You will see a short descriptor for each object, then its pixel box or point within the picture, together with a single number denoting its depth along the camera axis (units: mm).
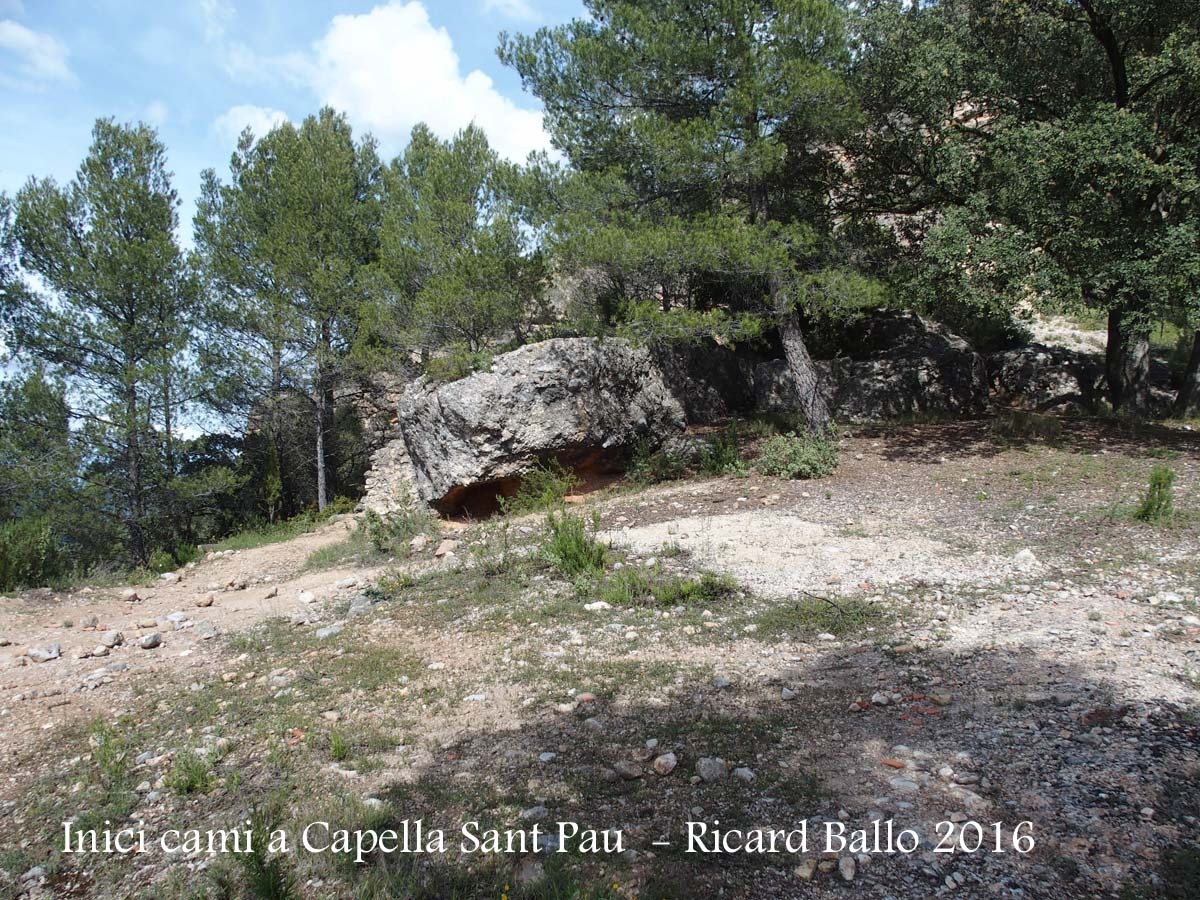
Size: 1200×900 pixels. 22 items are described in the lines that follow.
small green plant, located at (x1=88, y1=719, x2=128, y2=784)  3938
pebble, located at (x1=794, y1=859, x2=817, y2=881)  2820
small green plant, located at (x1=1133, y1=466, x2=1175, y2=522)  7020
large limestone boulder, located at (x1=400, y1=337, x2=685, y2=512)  10781
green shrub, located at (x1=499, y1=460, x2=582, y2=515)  10711
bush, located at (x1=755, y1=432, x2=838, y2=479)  10172
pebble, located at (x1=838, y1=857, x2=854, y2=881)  2789
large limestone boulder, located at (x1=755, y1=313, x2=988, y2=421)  13516
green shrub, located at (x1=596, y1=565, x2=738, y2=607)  6219
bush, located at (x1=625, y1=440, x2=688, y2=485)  11336
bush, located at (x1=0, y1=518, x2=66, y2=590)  9266
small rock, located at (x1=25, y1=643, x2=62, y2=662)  6016
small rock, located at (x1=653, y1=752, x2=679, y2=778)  3648
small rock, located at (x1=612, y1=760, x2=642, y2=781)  3648
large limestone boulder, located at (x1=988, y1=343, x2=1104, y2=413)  13805
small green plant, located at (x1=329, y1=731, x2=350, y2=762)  4012
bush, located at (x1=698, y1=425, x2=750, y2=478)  10789
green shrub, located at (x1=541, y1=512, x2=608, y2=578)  7098
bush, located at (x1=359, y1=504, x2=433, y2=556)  9703
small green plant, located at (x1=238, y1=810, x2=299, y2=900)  2699
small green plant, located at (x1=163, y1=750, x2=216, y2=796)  3785
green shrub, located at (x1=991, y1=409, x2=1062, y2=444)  10823
